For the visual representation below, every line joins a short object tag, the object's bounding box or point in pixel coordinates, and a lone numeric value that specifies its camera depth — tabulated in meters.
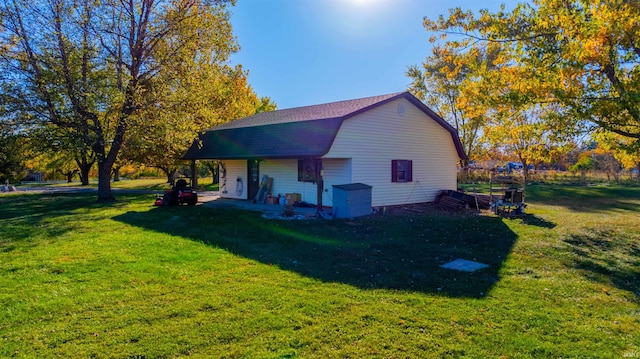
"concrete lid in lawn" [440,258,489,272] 6.33
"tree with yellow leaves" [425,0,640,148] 8.44
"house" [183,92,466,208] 13.58
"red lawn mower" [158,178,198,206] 15.56
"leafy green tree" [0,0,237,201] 14.32
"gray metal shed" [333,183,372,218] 12.24
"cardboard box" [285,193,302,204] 15.14
